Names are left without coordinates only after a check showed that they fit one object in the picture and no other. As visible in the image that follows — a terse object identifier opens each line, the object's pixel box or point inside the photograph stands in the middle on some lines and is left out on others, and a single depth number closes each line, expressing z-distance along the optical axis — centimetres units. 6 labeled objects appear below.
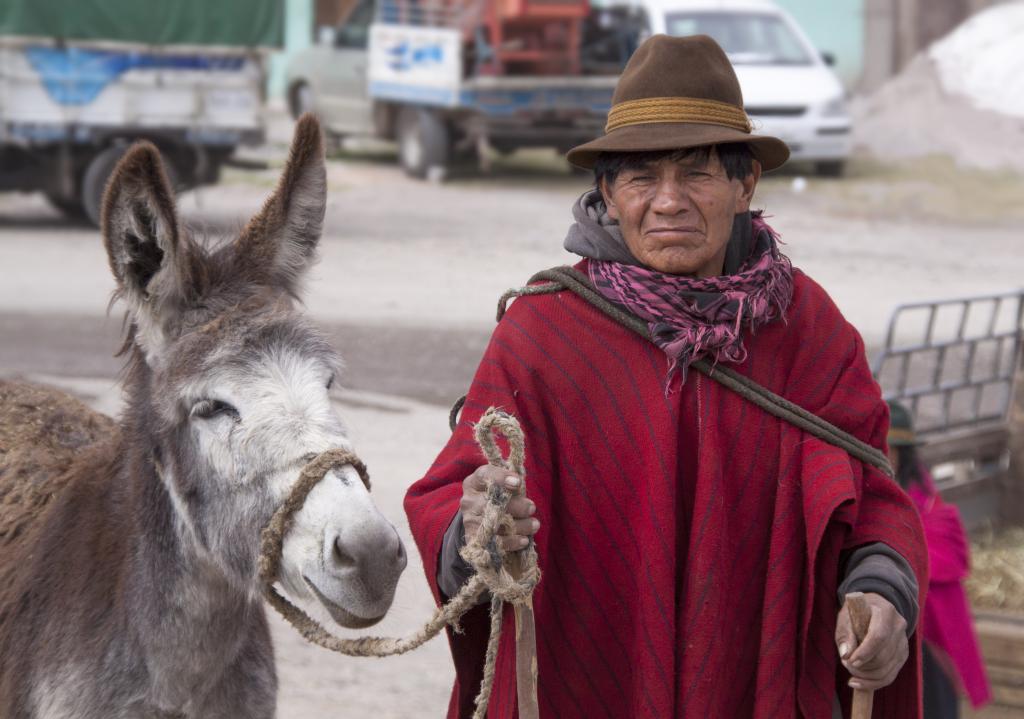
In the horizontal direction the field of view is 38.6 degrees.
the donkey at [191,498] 281
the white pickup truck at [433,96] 1806
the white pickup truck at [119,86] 1487
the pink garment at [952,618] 407
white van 1819
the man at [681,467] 264
